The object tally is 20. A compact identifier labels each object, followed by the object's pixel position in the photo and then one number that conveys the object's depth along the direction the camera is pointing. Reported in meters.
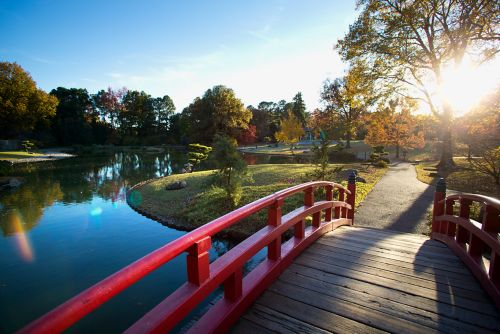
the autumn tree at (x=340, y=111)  32.50
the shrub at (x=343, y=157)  26.62
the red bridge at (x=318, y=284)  1.66
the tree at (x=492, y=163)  10.93
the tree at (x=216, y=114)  44.56
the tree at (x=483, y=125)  11.81
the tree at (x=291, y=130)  36.50
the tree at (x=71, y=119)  50.47
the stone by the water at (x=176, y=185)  13.89
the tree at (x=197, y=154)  23.66
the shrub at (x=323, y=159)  10.59
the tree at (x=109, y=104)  59.03
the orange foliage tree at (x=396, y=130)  25.45
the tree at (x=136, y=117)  58.22
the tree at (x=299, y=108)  62.53
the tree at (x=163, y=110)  60.47
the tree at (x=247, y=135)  50.59
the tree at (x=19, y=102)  38.88
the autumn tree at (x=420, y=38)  13.47
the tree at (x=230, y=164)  9.66
